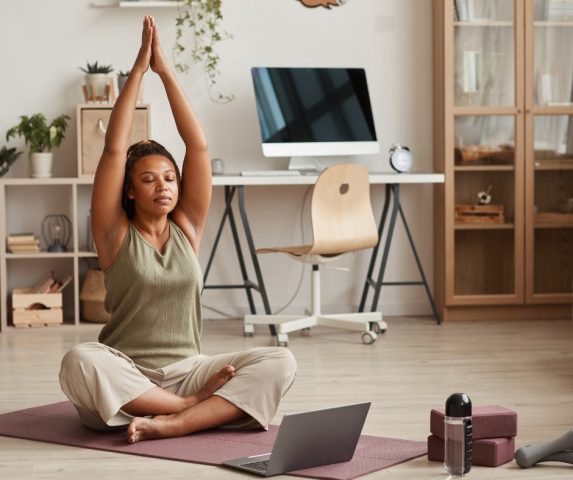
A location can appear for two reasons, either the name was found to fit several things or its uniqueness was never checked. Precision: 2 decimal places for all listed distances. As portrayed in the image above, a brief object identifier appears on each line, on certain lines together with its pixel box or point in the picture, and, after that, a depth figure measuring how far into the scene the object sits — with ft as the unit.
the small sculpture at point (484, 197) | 18.97
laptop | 8.86
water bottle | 8.63
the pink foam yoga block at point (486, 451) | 9.18
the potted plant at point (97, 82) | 18.35
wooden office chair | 16.55
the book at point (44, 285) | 18.48
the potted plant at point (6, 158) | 18.51
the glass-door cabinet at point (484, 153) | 18.63
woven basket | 18.29
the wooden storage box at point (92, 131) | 18.25
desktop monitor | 18.43
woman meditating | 10.12
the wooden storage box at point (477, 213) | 18.89
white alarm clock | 18.43
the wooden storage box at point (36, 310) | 18.22
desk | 17.63
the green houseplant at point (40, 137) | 18.25
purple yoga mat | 9.23
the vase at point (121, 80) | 18.47
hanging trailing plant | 18.86
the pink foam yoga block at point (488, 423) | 9.14
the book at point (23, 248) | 18.34
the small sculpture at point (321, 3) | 19.21
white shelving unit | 19.04
